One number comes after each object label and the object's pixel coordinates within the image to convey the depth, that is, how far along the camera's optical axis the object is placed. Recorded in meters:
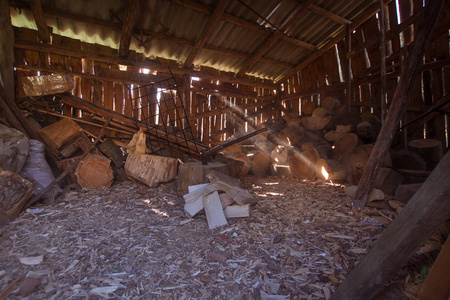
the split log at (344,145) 4.83
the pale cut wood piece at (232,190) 2.85
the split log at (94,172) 3.57
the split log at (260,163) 5.34
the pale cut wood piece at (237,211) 2.76
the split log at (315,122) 5.83
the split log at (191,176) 3.37
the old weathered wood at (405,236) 1.10
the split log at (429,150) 3.70
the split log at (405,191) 2.96
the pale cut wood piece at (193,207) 2.77
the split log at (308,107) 6.69
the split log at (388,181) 3.47
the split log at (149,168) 3.73
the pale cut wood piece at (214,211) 2.57
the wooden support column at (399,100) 2.77
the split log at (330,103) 6.17
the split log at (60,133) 3.65
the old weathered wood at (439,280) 1.12
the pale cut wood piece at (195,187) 3.06
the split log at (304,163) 4.92
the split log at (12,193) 2.38
